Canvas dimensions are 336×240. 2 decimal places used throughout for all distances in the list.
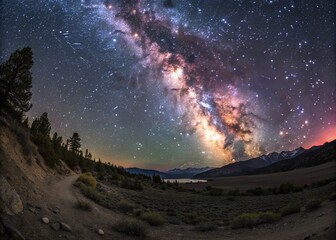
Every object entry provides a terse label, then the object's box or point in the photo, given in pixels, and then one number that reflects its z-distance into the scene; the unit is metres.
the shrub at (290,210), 18.06
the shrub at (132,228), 13.80
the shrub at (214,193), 52.79
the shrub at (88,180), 26.87
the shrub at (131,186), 40.59
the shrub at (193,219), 19.70
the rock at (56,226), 11.43
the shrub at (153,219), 17.44
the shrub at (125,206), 20.55
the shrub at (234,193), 52.62
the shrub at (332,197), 17.02
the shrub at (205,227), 16.68
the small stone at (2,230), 8.68
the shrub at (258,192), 50.72
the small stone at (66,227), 11.84
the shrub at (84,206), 16.09
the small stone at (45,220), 11.52
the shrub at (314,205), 17.04
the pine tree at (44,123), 46.34
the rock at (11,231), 8.94
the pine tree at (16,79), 22.61
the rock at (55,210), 13.45
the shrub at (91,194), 20.42
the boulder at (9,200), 10.54
